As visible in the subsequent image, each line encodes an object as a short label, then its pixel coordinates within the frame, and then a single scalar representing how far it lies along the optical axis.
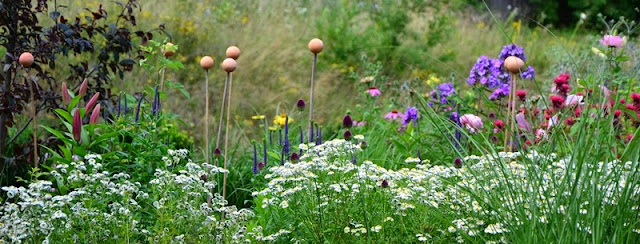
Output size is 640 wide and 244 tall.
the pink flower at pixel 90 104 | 3.67
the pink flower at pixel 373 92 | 5.72
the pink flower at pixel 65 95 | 3.65
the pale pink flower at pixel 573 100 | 3.43
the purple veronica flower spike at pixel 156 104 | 4.04
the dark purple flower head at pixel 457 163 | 3.64
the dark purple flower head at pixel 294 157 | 3.67
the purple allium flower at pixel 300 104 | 3.86
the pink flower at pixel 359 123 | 5.57
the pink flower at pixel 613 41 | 3.55
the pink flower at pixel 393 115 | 5.53
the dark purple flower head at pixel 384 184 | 3.11
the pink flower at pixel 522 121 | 3.52
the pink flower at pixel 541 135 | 3.19
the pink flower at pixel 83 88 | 3.73
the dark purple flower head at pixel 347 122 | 3.83
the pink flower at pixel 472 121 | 3.69
